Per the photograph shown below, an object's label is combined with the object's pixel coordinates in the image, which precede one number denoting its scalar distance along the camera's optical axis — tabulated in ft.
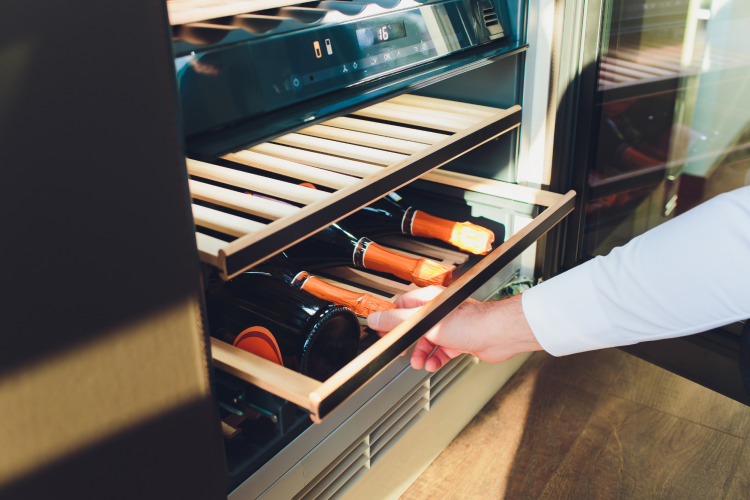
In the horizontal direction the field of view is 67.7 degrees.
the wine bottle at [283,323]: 2.55
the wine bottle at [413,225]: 3.34
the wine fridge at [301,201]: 1.49
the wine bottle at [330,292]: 2.92
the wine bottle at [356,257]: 3.08
